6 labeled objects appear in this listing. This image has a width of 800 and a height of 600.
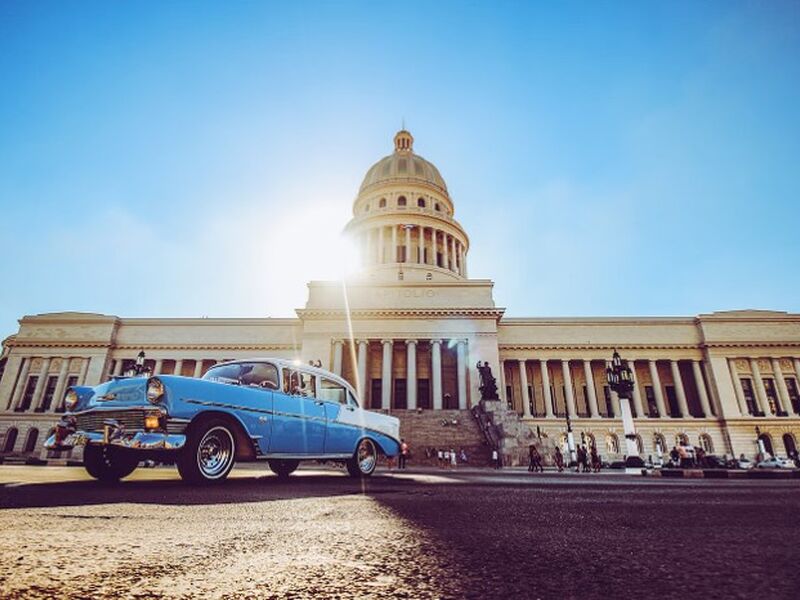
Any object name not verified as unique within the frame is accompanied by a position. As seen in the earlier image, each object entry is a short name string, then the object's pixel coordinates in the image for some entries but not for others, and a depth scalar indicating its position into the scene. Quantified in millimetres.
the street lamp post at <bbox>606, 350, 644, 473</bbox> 18625
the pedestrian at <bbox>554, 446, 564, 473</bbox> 20602
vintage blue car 4719
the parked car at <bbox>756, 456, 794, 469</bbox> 31097
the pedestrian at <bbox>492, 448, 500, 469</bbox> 22828
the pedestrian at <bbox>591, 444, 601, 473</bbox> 21355
